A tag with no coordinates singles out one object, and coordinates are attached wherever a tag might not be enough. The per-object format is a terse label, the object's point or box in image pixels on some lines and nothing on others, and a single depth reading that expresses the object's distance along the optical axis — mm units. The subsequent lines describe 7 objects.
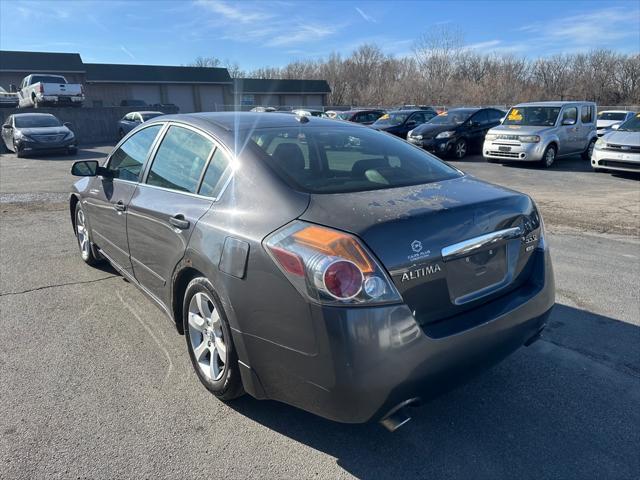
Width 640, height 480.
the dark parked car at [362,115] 23406
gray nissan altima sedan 2072
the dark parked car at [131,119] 22516
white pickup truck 24422
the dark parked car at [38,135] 16859
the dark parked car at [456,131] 16078
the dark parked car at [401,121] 19781
